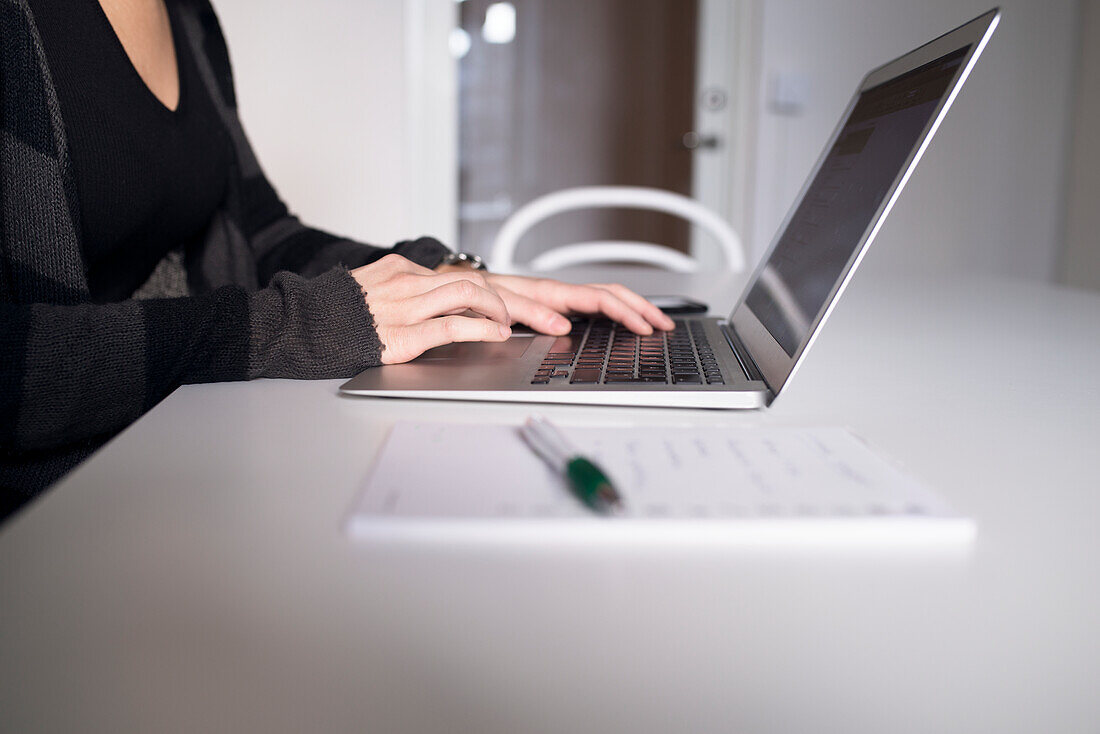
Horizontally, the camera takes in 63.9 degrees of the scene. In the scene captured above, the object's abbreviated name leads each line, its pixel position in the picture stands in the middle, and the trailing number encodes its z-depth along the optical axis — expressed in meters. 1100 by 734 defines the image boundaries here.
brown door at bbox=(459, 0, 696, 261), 3.21
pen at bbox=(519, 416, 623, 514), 0.33
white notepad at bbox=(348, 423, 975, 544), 0.33
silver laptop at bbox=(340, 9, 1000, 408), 0.51
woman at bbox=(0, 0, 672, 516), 0.50
